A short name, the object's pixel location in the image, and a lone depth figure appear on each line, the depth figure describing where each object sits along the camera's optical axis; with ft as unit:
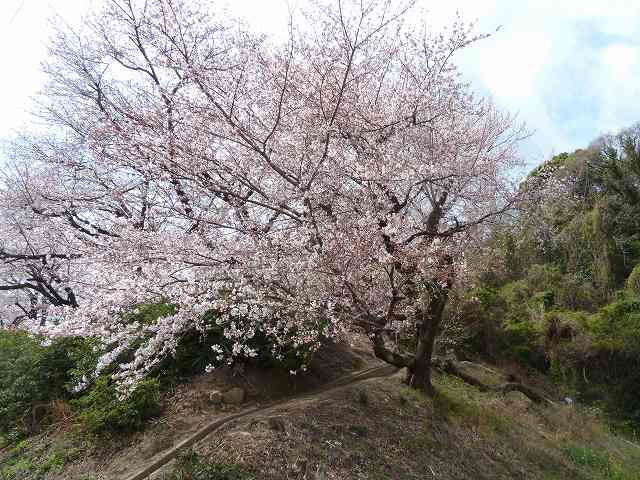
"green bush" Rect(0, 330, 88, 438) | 18.28
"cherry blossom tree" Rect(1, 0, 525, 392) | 13.98
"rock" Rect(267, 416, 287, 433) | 14.32
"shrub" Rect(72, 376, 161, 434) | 14.73
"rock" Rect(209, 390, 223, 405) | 16.34
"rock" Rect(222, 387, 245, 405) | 16.63
